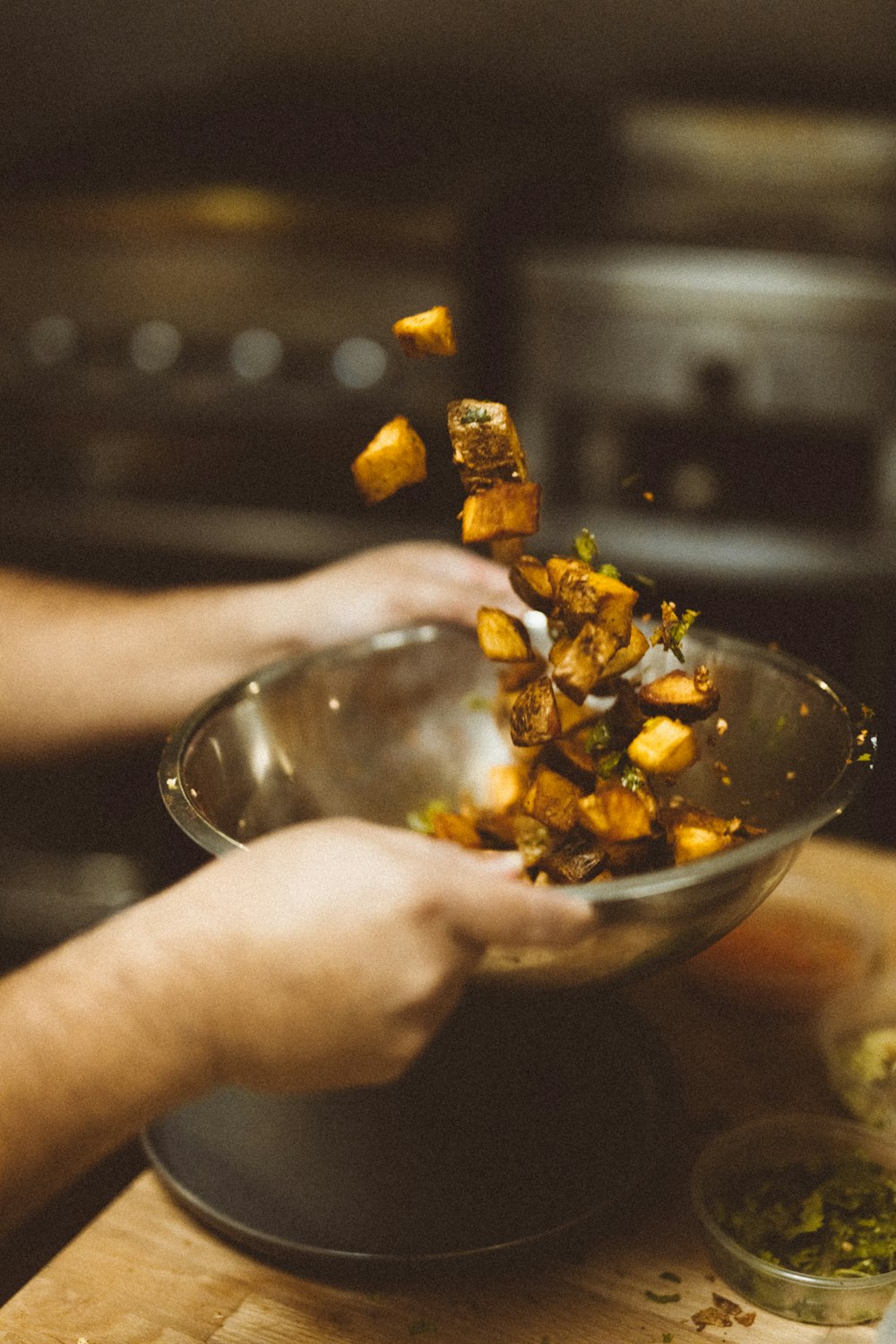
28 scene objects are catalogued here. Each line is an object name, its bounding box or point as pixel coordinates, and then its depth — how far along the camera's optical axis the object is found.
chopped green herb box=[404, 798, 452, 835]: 1.17
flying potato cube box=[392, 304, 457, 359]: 0.96
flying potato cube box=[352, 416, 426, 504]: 0.99
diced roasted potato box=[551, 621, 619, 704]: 0.89
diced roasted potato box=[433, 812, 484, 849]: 1.03
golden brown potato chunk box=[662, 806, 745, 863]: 0.88
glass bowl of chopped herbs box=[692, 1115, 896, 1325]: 0.84
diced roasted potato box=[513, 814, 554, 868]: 0.97
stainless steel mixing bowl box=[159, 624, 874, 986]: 0.79
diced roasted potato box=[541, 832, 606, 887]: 0.89
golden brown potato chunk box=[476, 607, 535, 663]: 0.99
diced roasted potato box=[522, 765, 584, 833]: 0.92
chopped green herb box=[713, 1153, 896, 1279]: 0.86
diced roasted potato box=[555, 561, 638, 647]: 0.91
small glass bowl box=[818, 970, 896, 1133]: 1.01
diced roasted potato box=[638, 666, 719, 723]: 0.92
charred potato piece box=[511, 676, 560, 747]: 0.93
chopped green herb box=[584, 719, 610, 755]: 0.98
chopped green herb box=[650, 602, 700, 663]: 0.93
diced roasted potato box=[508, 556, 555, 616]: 0.98
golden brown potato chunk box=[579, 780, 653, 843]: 0.88
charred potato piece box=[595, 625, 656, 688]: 0.92
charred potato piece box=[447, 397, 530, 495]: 0.96
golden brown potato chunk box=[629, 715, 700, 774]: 0.90
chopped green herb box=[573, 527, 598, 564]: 0.99
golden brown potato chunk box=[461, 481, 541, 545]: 0.97
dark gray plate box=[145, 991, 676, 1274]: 0.90
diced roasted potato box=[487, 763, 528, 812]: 1.07
